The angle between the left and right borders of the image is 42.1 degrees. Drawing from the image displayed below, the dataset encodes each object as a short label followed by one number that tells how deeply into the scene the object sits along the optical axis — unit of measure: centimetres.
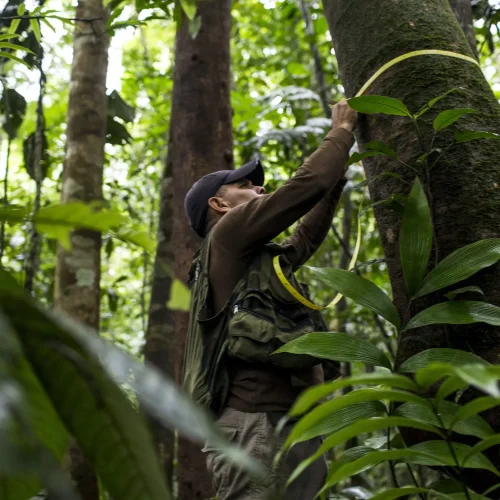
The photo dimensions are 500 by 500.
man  231
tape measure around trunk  216
